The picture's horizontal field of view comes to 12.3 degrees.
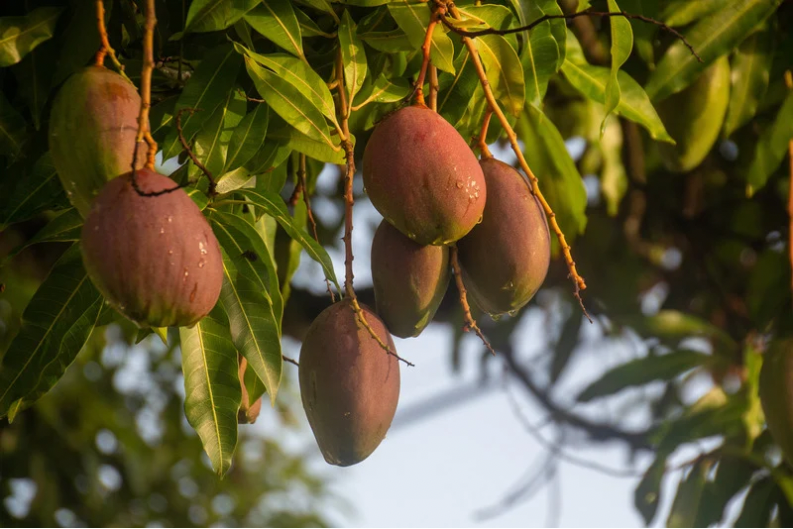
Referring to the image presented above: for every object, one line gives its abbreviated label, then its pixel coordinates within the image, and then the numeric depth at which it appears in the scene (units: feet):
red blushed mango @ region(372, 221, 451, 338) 8.53
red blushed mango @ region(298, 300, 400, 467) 8.46
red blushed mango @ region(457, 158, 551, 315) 8.50
